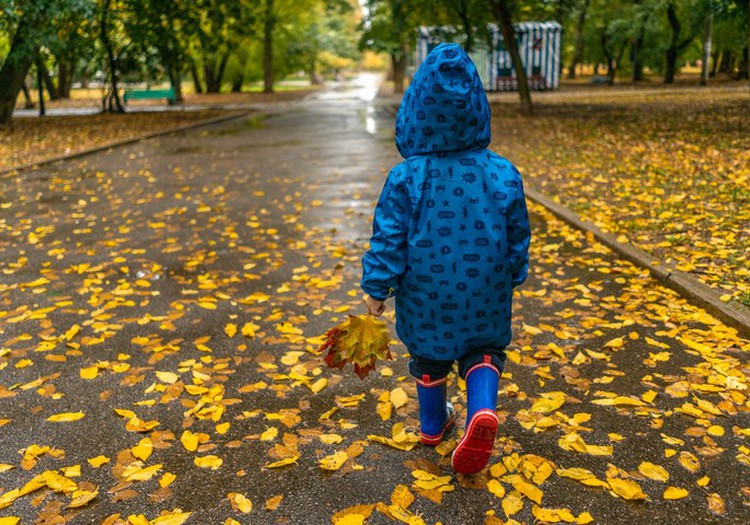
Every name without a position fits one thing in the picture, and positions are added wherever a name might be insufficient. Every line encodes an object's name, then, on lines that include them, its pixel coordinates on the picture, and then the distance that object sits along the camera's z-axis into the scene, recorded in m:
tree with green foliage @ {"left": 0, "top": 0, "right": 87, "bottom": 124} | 14.84
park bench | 26.52
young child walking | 2.59
